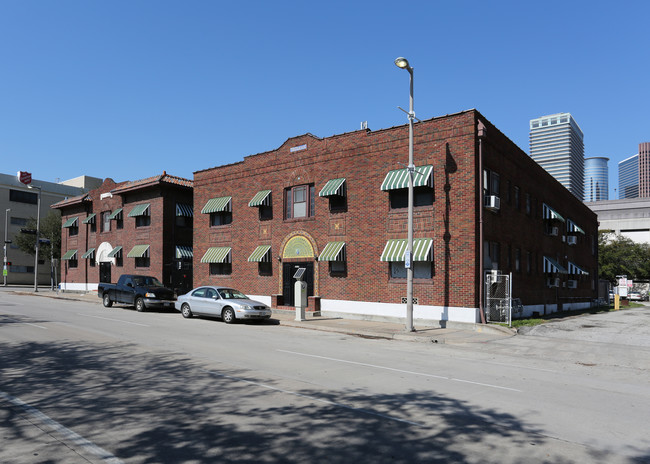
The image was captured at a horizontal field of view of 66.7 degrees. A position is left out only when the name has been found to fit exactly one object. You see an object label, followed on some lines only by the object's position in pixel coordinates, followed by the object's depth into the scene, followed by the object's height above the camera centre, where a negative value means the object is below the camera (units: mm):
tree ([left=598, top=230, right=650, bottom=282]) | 70938 -559
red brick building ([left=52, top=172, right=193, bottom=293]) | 33469 +1641
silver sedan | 19750 -2069
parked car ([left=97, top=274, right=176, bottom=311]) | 24812 -1982
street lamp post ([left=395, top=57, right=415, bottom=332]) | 17203 +848
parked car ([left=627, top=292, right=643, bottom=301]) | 66312 -5389
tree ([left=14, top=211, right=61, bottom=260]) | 58250 +2149
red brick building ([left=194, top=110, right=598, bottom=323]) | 19672 +1624
